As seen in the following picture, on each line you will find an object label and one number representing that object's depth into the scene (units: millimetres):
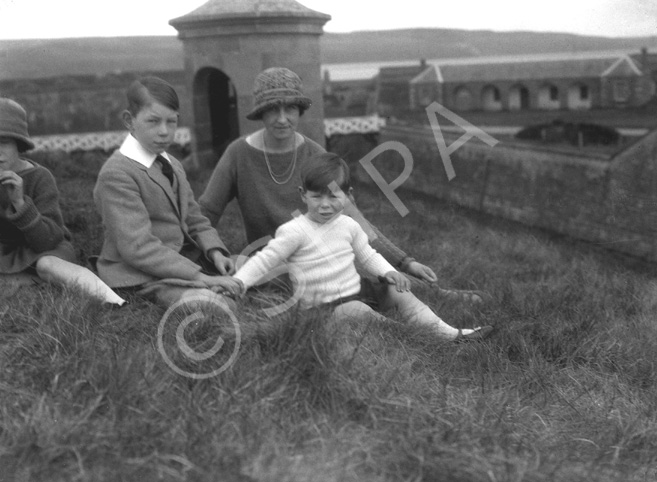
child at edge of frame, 4301
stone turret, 9898
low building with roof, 27483
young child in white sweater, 4227
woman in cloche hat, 5102
